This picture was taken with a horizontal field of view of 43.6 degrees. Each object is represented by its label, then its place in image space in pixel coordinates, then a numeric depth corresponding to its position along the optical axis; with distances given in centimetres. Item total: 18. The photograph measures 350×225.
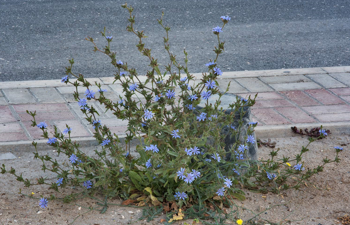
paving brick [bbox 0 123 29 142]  394
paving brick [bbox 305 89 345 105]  493
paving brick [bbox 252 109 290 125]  441
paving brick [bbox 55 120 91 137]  407
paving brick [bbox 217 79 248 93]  520
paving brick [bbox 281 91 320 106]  489
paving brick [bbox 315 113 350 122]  448
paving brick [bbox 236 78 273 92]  527
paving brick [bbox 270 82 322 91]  531
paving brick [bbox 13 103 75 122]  438
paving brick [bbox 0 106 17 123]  428
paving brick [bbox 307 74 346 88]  541
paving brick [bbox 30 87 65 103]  479
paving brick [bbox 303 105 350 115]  467
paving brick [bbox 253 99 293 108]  481
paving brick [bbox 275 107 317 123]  448
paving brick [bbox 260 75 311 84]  554
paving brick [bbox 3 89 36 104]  473
